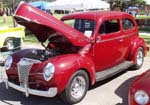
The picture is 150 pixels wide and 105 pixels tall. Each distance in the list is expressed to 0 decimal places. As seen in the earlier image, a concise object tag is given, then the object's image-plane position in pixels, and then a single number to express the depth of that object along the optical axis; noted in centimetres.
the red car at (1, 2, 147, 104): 324
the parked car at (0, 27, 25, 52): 691
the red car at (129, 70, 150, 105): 222
